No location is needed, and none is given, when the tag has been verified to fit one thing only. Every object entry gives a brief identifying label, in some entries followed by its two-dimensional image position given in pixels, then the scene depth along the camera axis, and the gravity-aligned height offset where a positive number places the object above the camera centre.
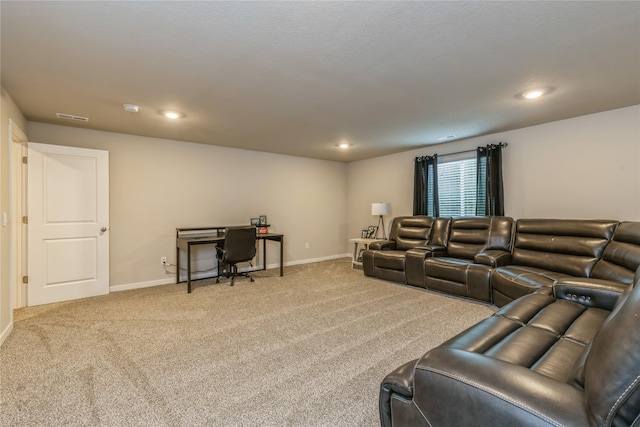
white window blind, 4.94 +0.45
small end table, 5.72 -0.81
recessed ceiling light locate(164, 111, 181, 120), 3.40 +1.14
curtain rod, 4.45 +1.02
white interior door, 3.62 -0.15
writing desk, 4.27 -0.41
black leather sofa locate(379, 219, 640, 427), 0.86 -0.61
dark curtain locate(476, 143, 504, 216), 4.49 +0.51
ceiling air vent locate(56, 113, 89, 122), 3.49 +1.13
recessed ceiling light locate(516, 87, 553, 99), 2.86 +1.19
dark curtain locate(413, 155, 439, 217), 5.34 +0.47
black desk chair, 4.40 -0.54
